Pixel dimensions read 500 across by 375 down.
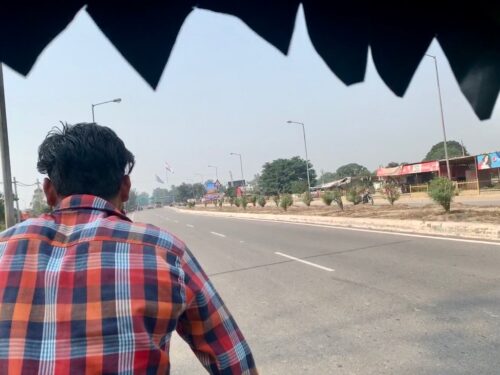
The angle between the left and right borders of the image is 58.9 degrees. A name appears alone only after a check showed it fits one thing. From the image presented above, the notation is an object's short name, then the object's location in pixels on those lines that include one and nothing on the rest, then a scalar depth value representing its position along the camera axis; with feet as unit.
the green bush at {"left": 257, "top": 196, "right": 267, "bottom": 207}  127.63
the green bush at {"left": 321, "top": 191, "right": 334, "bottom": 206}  88.48
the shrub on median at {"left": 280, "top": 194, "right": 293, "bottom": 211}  96.63
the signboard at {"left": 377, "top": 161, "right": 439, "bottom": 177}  118.53
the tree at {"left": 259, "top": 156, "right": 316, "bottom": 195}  232.73
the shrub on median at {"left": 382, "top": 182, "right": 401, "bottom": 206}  74.28
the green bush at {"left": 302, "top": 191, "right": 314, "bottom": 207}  102.39
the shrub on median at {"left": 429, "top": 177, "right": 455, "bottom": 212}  48.01
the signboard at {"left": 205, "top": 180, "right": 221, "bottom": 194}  328.90
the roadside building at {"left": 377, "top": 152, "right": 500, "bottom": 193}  99.96
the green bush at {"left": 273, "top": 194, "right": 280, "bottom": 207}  113.80
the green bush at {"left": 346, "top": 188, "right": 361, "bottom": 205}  86.43
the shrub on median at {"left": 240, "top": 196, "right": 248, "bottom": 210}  131.75
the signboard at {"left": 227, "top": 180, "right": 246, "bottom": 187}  340.80
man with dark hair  3.18
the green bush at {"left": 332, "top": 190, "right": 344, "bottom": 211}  74.66
